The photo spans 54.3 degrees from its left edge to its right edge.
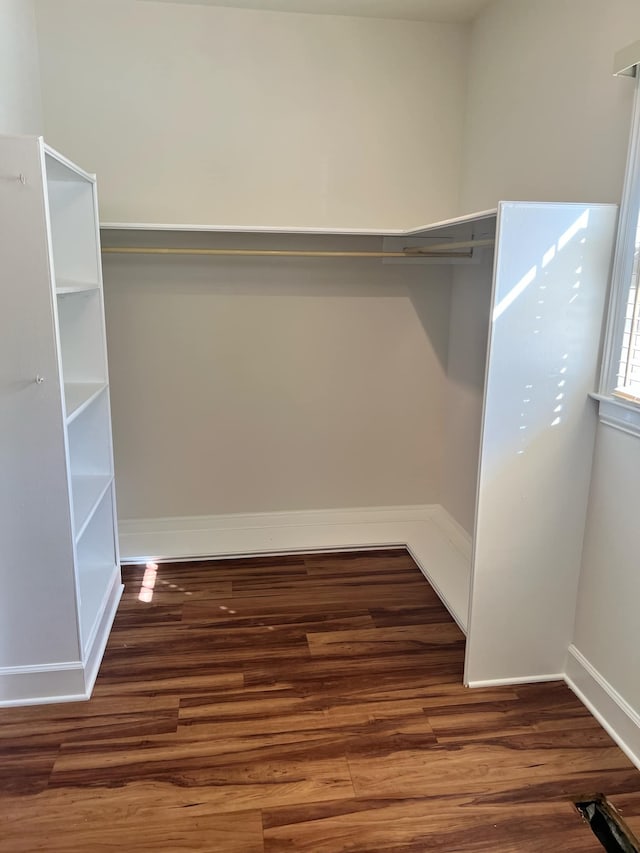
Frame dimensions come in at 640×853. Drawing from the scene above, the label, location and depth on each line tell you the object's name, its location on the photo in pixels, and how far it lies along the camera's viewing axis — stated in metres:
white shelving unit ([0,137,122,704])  1.87
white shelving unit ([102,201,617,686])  2.00
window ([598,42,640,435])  1.94
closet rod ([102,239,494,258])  3.05
